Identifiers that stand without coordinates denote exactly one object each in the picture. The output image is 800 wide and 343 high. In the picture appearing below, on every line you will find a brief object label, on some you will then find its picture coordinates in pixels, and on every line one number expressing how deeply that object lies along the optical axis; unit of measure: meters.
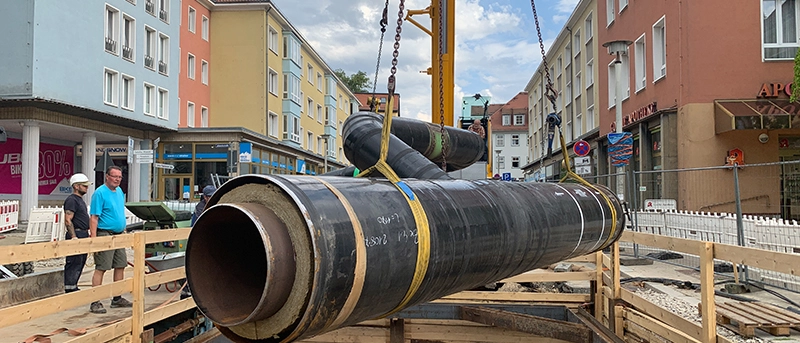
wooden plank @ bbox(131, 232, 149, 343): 3.95
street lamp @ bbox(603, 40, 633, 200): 11.37
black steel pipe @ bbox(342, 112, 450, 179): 3.84
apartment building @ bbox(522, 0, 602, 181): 23.23
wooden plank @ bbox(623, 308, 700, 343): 3.76
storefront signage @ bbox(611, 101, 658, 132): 15.75
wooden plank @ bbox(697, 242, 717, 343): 3.29
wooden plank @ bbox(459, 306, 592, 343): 5.03
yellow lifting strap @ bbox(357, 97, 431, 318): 2.15
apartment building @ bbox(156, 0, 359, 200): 24.47
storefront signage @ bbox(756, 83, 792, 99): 13.02
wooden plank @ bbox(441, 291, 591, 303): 5.84
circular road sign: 13.12
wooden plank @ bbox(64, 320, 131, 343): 3.46
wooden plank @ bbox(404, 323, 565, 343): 5.99
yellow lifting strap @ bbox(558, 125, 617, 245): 3.88
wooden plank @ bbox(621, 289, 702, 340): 3.54
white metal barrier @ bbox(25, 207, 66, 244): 10.25
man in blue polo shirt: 5.77
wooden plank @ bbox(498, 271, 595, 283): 5.70
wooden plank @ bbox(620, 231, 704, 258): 3.78
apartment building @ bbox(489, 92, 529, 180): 56.91
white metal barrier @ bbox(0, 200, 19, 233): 14.02
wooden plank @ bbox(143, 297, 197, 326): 4.15
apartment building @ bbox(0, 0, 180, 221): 15.96
